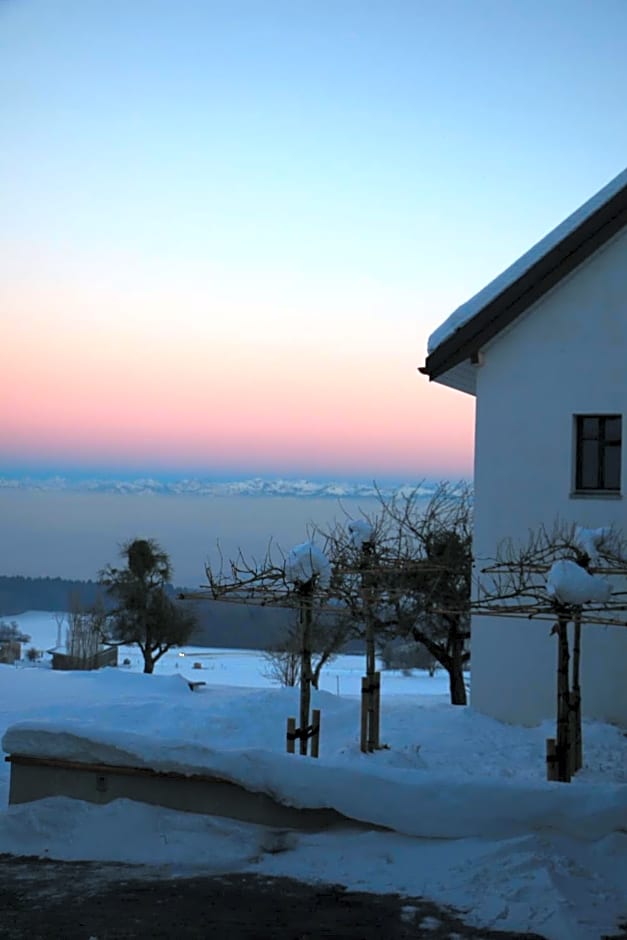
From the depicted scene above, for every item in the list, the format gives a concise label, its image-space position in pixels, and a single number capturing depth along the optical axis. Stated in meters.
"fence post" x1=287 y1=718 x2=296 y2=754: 10.37
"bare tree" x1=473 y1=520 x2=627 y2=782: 8.98
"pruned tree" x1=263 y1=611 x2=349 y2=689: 28.91
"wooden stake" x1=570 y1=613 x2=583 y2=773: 11.72
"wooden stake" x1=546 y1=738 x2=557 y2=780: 9.14
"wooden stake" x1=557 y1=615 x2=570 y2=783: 9.13
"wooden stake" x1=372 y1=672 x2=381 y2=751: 12.27
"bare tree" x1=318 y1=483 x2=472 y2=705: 21.10
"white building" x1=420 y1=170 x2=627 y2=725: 14.85
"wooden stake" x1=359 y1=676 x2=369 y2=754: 12.16
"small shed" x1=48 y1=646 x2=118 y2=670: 36.16
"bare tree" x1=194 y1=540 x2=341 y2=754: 10.74
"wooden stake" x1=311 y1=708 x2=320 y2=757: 10.70
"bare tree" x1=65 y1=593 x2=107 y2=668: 37.12
